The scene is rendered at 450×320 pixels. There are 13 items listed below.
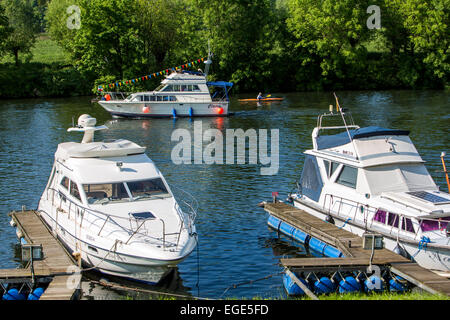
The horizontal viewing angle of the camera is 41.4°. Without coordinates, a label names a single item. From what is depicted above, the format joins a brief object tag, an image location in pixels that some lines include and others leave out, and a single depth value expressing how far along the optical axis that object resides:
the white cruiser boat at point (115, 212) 18.66
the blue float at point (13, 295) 17.28
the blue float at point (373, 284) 18.50
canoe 72.25
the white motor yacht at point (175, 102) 60.88
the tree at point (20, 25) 85.00
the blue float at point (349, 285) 18.53
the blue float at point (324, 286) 18.64
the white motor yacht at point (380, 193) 19.88
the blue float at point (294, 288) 18.62
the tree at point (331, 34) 84.38
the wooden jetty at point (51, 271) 16.74
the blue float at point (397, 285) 18.66
